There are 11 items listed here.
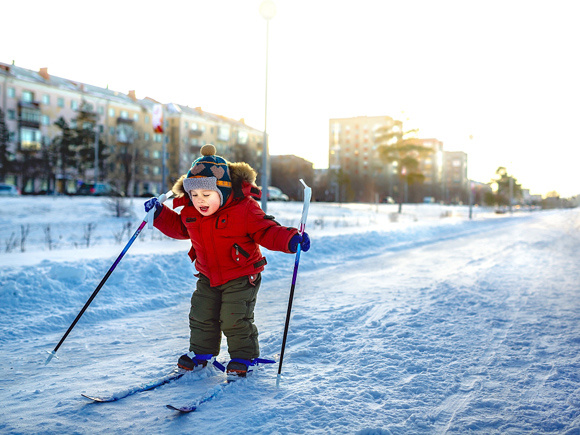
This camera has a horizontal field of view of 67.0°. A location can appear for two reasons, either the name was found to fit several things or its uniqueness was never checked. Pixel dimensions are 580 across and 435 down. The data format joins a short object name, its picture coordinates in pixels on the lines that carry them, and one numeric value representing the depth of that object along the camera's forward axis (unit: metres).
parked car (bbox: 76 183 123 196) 32.59
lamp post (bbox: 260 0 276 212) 10.35
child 2.83
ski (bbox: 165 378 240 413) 2.35
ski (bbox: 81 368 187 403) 2.50
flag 25.53
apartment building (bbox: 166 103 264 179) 53.16
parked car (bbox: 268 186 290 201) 41.22
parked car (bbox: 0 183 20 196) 31.13
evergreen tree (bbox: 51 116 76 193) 36.84
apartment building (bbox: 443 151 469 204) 140.50
